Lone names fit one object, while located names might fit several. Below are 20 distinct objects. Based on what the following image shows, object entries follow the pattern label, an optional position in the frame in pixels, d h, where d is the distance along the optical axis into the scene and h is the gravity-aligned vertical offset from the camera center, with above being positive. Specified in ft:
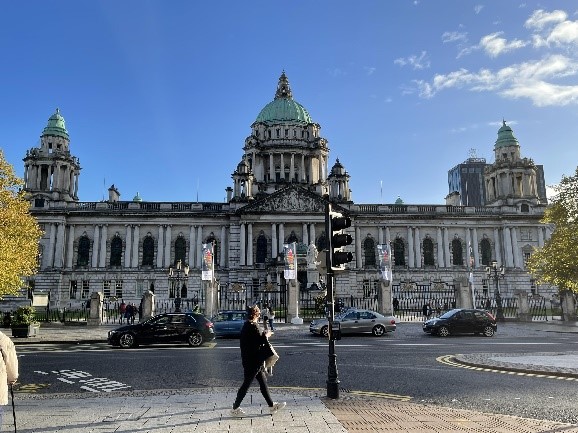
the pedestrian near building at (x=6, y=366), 17.56 -2.34
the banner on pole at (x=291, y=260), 129.08 +10.26
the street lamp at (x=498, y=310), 118.11 -3.65
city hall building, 198.08 +26.72
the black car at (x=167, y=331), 67.15 -4.35
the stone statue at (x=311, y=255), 152.46 +13.39
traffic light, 32.78 +3.88
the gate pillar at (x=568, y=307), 120.26 -3.17
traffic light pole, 30.32 -1.47
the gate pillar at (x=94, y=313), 104.73 -2.52
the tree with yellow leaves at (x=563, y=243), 116.78 +12.43
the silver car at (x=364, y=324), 83.41 -4.57
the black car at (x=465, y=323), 83.66 -4.60
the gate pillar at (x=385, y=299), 119.85 -0.54
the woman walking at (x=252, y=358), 25.99 -3.20
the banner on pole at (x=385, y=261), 139.05 +10.21
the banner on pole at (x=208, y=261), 125.88 +10.06
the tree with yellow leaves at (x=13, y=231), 89.61 +14.15
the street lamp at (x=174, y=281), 193.98 +7.65
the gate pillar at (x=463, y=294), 120.46 +0.40
